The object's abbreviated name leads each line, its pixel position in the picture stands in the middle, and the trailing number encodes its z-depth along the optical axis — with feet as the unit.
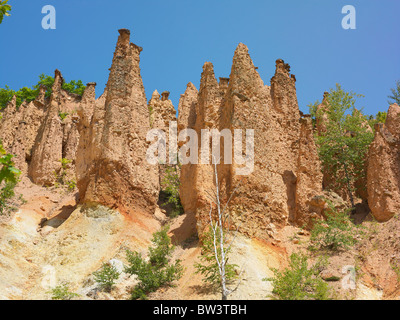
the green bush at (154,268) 54.24
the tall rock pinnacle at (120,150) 68.08
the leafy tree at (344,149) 73.61
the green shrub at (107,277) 53.88
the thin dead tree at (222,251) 47.71
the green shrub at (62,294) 51.93
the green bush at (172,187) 79.82
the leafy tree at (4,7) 34.73
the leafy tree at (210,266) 52.95
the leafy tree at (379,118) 91.30
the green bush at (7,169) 27.71
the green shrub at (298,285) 50.11
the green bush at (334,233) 60.70
